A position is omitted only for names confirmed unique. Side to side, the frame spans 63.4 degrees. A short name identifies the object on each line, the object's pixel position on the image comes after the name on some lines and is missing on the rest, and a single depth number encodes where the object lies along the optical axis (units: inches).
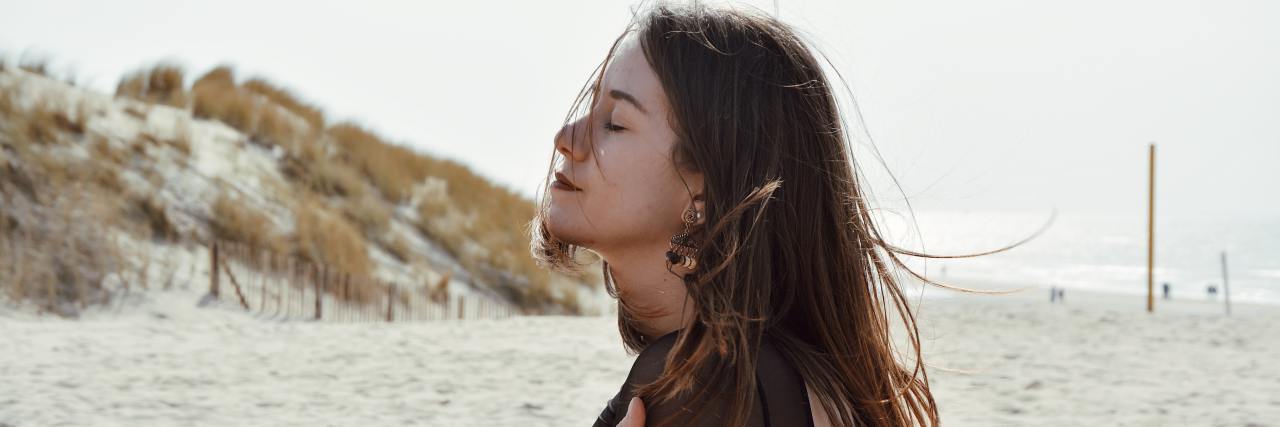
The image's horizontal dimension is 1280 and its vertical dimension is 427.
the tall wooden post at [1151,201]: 545.3
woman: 50.3
